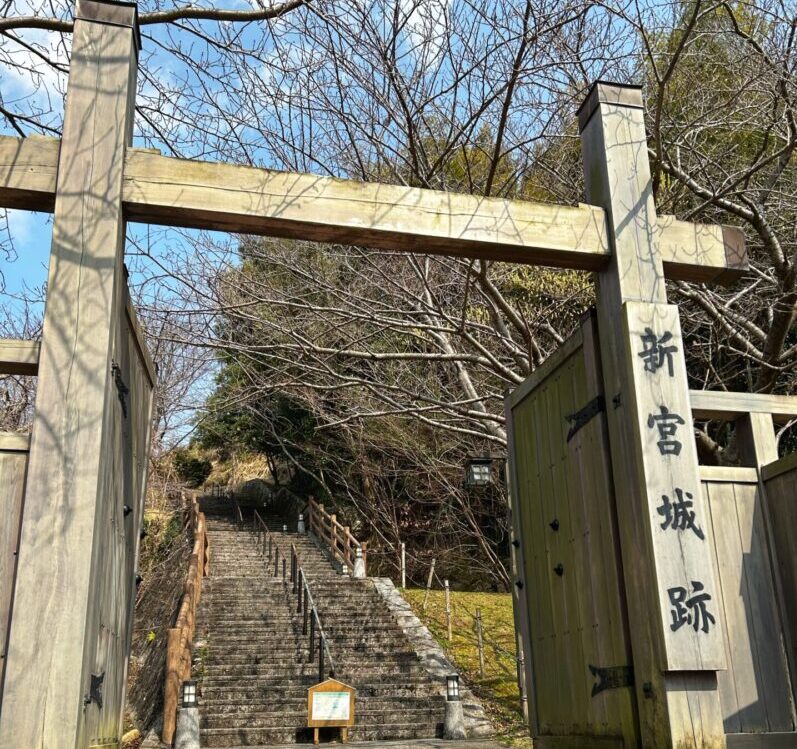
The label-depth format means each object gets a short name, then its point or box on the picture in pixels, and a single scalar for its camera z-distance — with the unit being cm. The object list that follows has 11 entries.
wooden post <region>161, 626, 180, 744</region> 1114
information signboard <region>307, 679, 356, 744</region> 1069
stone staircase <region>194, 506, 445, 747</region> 1137
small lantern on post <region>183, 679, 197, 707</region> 1073
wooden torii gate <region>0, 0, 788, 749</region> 340
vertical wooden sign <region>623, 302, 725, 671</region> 360
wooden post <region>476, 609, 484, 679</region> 1403
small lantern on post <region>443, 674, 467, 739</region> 1122
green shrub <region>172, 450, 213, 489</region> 3294
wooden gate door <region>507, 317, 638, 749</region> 405
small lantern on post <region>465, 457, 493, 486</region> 1169
